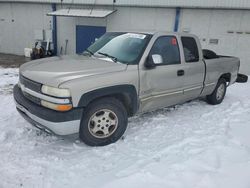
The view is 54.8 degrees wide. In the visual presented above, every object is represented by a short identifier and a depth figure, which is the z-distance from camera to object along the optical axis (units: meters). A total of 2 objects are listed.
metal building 10.23
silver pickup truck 3.21
